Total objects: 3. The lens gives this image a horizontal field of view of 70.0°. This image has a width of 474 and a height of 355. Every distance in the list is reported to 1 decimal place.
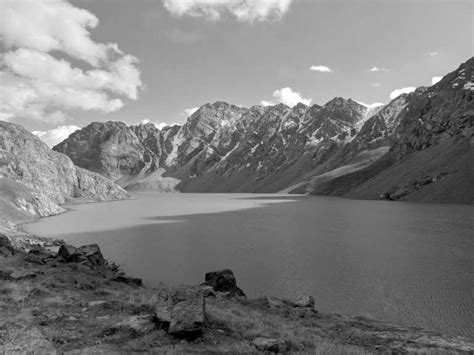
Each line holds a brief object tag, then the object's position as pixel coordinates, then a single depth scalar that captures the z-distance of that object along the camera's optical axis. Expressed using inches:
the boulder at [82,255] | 1375.5
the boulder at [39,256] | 1264.0
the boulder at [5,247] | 1287.2
